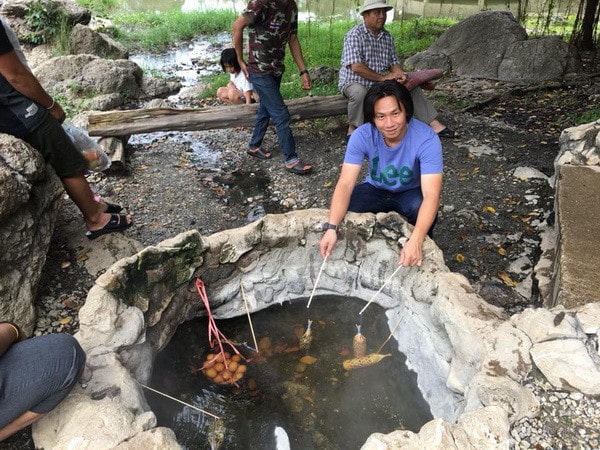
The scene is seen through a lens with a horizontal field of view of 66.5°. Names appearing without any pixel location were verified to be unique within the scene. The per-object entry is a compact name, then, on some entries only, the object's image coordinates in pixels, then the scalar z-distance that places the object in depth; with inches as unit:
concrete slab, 94.5
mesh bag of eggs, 100.0
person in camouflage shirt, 175.9
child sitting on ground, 224.8
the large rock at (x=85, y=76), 273.9
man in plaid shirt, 180.9
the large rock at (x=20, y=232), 110.0
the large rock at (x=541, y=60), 278.5
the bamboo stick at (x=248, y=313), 109.6
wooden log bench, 201.8
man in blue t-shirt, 105.4
